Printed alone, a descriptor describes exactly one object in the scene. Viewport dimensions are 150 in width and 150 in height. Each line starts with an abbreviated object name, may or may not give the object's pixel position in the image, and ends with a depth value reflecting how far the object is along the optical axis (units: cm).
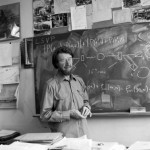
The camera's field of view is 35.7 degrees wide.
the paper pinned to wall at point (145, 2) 247
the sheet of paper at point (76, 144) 119
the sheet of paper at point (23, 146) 116
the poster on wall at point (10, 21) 301
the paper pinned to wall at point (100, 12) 262
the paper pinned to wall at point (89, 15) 269
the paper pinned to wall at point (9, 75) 298
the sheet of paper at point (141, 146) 117
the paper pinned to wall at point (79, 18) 271
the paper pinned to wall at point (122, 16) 253
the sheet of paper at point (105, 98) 258
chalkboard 248
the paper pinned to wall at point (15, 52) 299
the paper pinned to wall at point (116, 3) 258
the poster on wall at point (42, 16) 287
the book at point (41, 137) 132
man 203
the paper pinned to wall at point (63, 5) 278
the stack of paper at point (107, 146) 121
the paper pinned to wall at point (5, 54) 304
